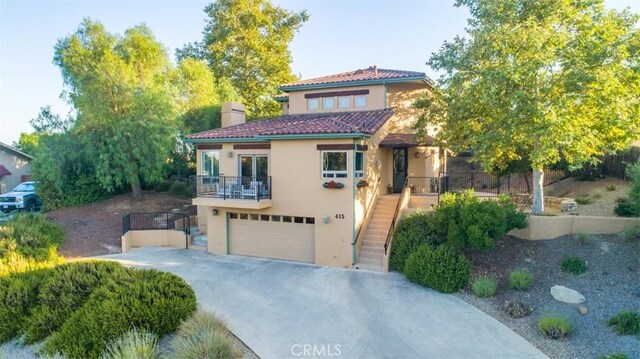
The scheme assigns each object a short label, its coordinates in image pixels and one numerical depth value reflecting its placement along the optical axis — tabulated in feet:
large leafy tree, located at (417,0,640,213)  42.01
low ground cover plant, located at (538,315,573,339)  30.79
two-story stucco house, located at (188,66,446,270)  51.29
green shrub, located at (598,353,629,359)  26.89
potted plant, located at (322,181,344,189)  50.31
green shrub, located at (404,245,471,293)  40.83
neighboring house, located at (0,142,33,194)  113.19
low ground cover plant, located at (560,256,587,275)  40.14
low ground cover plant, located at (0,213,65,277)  43.60
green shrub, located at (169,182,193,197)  87.15
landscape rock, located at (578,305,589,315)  33.91
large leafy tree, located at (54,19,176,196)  75.31
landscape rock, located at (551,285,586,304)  35.88
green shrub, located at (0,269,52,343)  35.17
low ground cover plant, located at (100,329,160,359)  26.00
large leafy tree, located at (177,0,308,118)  106.32
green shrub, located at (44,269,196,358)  28.91
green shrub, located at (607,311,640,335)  30.37
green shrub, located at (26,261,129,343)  33.42
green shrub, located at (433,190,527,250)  41.09
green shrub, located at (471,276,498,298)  38.78
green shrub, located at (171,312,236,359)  26.37
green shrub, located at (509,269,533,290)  38.73
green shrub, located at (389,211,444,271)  47.14
